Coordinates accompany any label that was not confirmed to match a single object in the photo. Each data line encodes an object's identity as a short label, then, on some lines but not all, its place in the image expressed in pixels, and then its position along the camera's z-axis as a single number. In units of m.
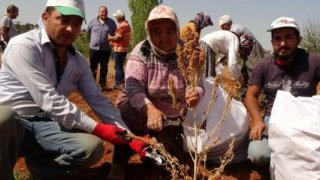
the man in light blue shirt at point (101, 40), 5.22
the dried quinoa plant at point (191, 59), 1.35
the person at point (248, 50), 4.10
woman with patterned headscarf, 1.93
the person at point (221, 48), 3.42
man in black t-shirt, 1.97
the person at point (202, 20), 4.12
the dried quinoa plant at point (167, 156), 1.32
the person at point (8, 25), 5.23
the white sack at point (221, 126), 2.02
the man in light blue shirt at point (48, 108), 1.66
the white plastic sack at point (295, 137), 1.59
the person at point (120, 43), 5.13
